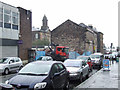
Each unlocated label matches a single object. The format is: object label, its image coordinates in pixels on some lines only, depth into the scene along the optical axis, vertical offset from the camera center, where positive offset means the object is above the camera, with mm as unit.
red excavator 31425 -1322
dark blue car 6483 -1213
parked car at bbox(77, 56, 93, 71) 18469 -1372
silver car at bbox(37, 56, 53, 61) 23175 -1592
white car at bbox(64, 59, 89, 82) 11539 -1523
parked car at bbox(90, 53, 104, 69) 22688 -1737
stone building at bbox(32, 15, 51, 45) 91000 +6598
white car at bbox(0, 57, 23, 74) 15625 -1669
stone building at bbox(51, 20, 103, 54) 51688 +2724
